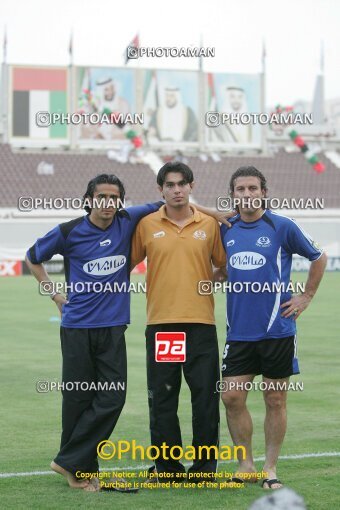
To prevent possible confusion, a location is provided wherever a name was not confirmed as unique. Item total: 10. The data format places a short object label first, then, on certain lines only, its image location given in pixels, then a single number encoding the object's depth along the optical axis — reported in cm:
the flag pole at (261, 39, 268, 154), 4784
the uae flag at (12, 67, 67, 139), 4478
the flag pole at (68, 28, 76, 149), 4481
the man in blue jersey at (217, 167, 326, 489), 608
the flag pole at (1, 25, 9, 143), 4484
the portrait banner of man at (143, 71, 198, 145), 4628
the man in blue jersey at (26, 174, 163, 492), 616
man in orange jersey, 618
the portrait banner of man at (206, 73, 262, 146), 4719
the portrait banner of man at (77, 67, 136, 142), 4469
